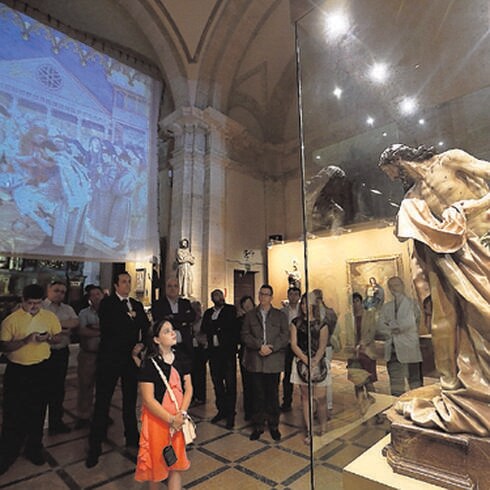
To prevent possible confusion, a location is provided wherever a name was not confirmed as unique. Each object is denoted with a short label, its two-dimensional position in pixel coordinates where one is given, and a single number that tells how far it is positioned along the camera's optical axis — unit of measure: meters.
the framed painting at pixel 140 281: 9.52
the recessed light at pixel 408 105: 3.12
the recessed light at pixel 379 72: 3.27
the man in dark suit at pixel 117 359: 2.78
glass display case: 2.80
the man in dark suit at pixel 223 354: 3.58
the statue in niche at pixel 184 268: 7.77
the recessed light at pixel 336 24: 3.10
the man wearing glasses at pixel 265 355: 3.22
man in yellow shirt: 2.67
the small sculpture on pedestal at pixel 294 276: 7.98
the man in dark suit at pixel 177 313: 3.56
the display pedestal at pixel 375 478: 1.42
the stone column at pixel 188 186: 8.22
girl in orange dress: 1.89
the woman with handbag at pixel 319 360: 2.70
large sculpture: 1.53
